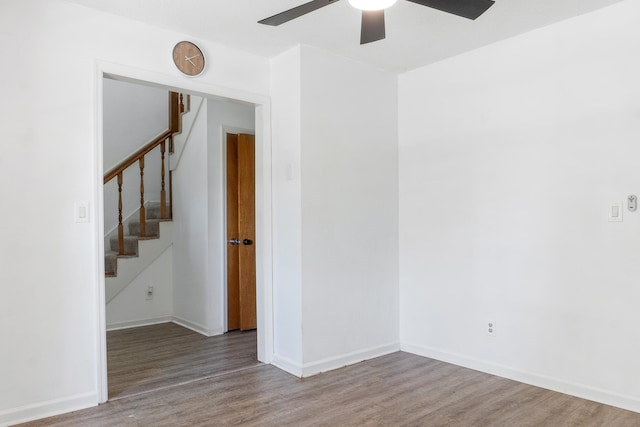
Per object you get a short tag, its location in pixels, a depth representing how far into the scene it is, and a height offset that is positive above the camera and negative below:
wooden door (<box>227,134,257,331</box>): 4.68 -0.22
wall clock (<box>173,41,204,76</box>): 3.12 +1.10
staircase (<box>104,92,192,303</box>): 4.85 -0.10
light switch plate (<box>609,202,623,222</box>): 2.73 +0.00
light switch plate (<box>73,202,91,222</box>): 2.71 +0.03
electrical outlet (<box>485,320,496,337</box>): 3.32 -0.84
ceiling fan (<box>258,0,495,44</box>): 2.10 +0.98
